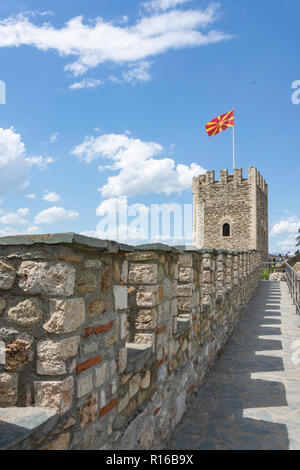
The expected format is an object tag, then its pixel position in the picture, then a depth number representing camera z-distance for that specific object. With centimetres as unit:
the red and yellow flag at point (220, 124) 2058
